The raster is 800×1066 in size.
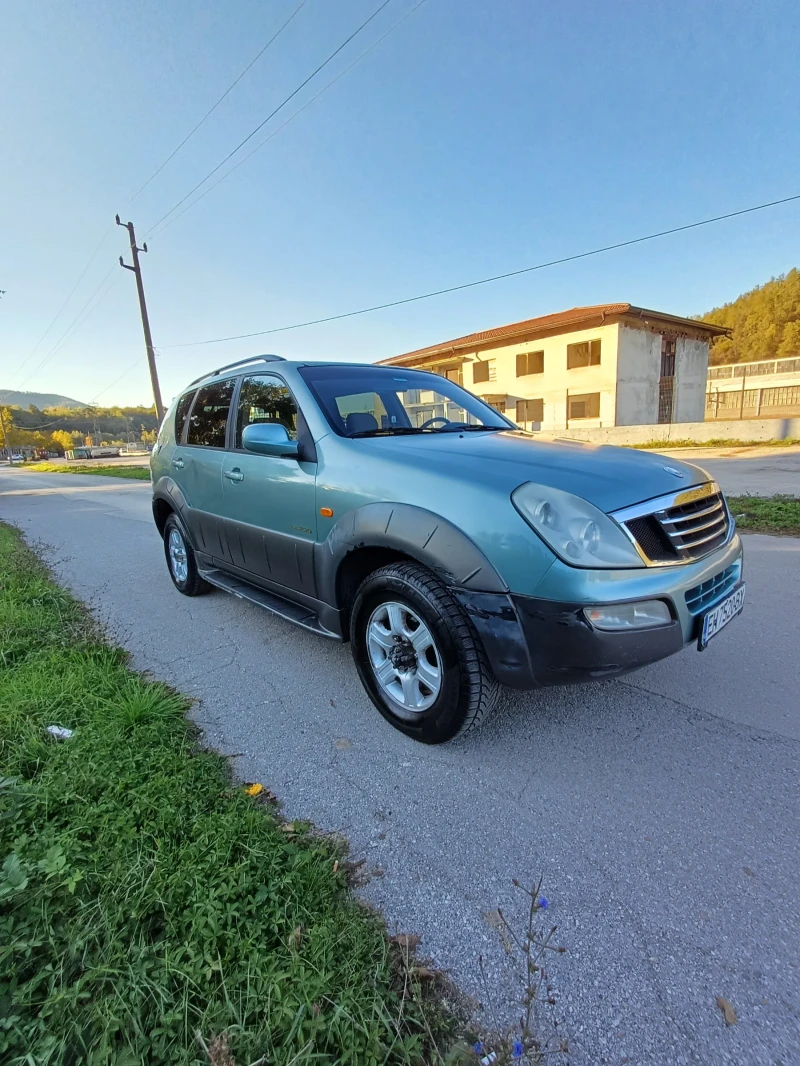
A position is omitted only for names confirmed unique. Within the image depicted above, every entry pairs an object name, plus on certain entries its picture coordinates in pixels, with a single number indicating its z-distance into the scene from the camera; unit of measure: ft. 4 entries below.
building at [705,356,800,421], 99.91
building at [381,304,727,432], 81.56
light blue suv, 6.07
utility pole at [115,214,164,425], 57.36
